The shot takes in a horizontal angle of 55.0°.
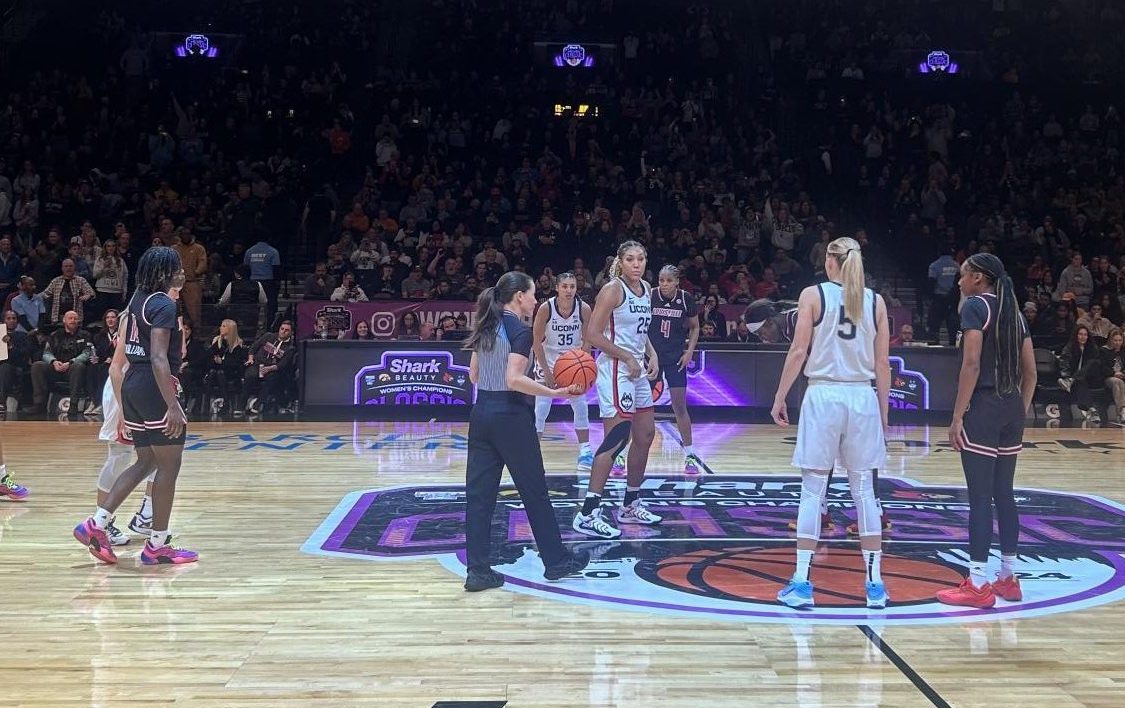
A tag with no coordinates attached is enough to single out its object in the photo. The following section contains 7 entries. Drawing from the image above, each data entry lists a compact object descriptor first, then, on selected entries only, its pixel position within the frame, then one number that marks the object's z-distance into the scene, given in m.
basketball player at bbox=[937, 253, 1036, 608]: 5.75
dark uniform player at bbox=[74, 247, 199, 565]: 6.27
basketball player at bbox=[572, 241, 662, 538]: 7.28
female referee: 5.98
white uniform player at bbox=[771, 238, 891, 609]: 5.57
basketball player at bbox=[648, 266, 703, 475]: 9.46
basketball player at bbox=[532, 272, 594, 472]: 9.41
